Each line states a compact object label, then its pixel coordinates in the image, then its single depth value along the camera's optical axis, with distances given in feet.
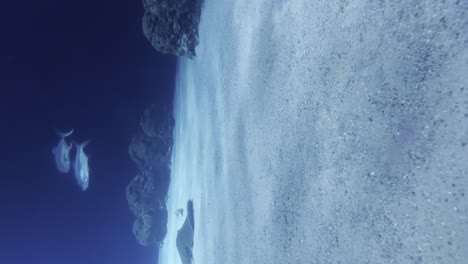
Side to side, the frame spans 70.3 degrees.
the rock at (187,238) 19.04
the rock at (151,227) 35.58
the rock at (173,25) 19.21
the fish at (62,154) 28.27
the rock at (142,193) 34.76
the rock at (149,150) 32.53
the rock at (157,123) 31.09
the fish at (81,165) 28.17
